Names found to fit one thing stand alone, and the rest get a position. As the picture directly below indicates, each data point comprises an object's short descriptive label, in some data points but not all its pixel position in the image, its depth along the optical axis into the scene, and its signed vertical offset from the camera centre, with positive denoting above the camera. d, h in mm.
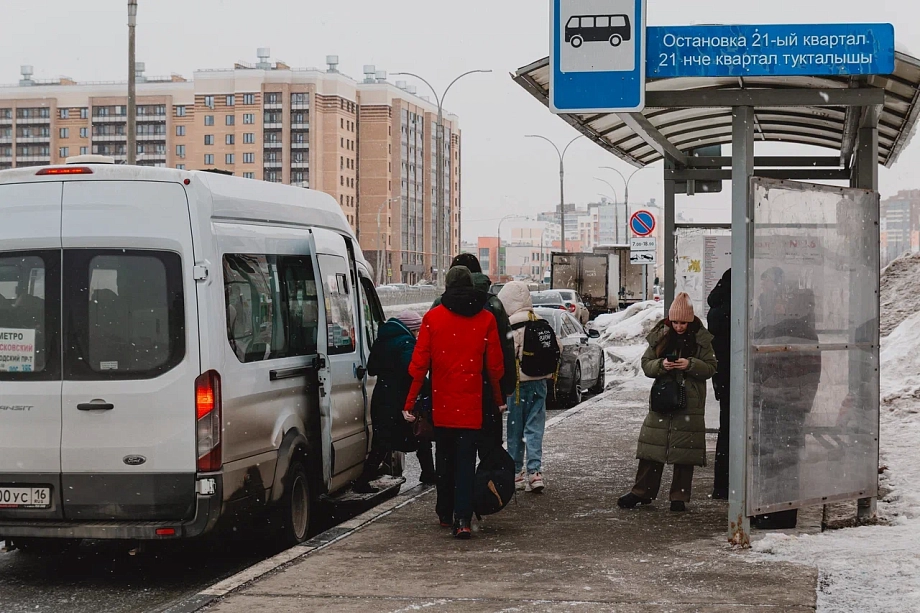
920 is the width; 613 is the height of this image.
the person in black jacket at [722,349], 9305 -359
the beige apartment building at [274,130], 148250 +21229
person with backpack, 9594 -545
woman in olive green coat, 8586 -778
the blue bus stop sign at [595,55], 7730 +1576
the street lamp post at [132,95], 20062 +3365
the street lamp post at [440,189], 37875 +3494
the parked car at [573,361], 19141 -975
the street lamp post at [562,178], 62194 +6214
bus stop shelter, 7203 -31
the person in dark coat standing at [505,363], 8172 -441
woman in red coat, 8008 -425
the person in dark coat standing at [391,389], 8773 -632
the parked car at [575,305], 37000 -124
